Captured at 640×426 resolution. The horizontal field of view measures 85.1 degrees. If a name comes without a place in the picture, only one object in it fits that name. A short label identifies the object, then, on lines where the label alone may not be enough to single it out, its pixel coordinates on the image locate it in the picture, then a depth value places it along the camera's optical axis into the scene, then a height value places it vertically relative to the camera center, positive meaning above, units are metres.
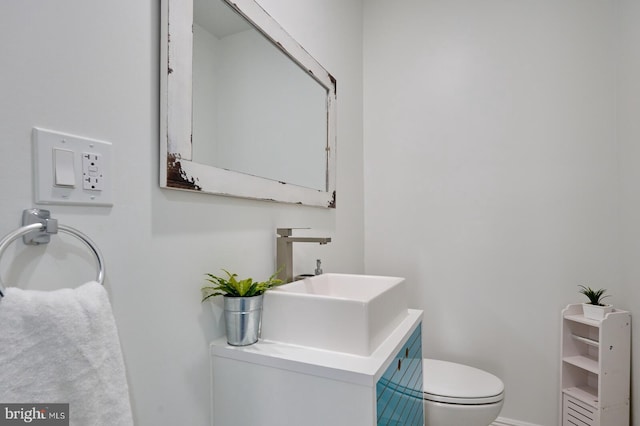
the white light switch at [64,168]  0.61 +0.07
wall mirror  0.85 +0.33
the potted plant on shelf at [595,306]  1.56 -0.42
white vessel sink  0.88 -0.29
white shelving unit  1.53 -0.70
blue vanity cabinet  0.79 -0.42
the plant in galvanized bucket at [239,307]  0.91 -0.25
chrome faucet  1.23 -0.15
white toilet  1.42 -0.77
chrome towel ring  0.56 -0.03
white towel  0.49 -0.22
